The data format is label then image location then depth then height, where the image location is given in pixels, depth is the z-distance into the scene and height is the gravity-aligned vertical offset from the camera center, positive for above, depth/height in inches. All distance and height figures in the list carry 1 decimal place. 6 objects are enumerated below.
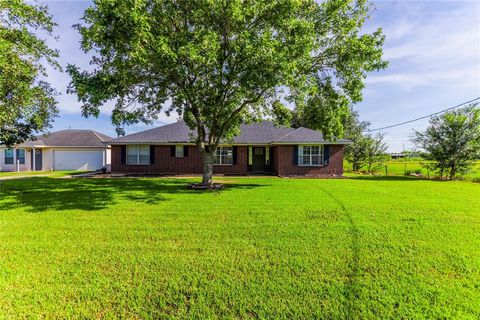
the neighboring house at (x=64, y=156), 1014.4 +35.9
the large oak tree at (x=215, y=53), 355.3 +163.6
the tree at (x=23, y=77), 377.4 +131.6
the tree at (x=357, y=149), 1073.6 +48.1
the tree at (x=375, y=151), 1055.0 +39.2
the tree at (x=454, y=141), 754.2 +55.0
